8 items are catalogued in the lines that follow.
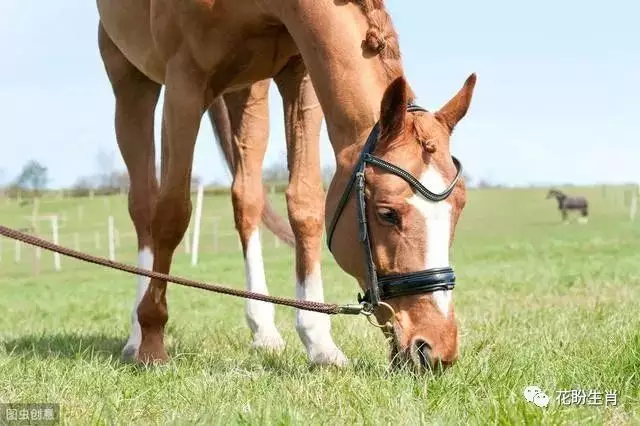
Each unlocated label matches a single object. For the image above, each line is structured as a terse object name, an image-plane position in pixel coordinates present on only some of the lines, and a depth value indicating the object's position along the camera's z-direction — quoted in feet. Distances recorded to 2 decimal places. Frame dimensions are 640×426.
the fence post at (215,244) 122.34
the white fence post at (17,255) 116.26
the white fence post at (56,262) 95.40
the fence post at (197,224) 63.57
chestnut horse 10.17
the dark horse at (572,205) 156.46
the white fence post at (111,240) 94.38
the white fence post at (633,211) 126.25
